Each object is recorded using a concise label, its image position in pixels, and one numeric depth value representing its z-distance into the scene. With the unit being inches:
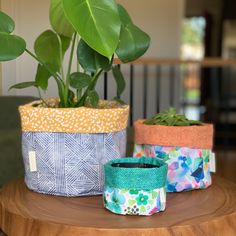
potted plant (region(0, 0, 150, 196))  54.0
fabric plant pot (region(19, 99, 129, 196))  54.4
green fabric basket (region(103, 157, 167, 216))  47.9
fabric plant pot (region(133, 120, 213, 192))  57.4
